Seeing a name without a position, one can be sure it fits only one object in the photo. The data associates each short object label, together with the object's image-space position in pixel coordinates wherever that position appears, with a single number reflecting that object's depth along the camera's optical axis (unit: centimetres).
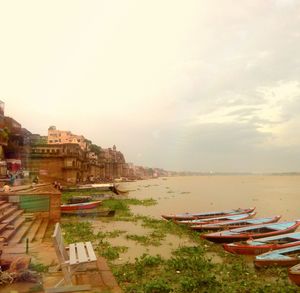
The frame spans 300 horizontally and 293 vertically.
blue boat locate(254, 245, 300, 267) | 1267
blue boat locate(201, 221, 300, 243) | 1764
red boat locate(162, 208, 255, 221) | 2528
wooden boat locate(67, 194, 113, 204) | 3067
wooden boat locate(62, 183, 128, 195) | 4975
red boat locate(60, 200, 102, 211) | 2678
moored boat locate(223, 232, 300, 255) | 1473
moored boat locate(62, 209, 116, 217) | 2622
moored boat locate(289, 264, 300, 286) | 1047
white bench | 684
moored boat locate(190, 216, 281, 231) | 2121
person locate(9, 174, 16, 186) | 3120
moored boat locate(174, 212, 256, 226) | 2274
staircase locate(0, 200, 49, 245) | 1229
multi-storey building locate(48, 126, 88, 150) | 11412
